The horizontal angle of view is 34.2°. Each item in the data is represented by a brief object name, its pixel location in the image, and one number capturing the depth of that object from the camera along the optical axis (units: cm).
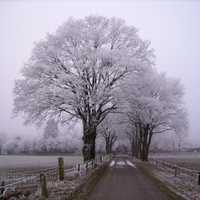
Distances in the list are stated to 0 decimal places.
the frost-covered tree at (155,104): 2930
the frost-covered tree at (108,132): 5506
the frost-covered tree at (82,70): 2792
